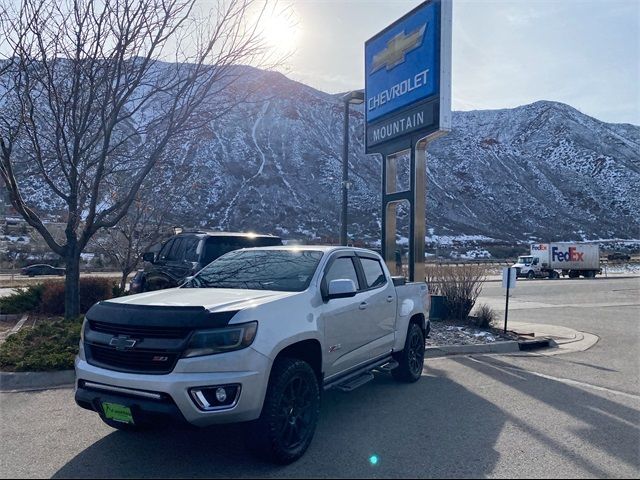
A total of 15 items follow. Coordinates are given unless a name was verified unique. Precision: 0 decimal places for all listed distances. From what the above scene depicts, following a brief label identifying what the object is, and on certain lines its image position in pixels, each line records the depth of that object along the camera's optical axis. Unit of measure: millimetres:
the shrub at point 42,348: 6898
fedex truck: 43250
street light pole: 13703
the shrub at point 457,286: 12562
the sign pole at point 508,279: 11062
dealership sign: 10602
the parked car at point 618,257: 63188
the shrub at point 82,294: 12281
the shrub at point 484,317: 11797
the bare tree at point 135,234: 15016
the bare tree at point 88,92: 8992
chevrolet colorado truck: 3859
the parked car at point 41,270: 37778
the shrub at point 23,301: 12266
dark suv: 9273
